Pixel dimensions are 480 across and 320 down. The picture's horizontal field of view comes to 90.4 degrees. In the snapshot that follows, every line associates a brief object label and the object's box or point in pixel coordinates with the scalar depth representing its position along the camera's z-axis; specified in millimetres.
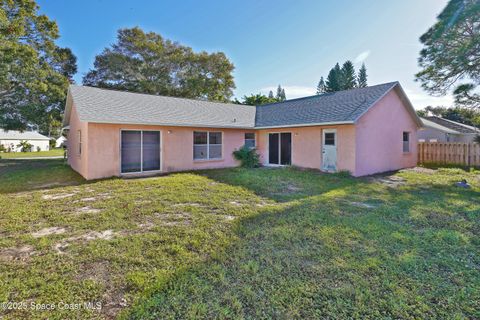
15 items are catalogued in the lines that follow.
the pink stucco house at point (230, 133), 10000
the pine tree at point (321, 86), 48775
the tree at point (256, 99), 26609
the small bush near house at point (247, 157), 13583
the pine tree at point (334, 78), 38625
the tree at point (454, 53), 8969
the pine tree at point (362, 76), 41656
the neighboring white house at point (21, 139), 35469
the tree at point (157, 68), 27266
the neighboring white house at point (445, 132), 23031
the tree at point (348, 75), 38300
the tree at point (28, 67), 15016
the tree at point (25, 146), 35128
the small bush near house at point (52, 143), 44962
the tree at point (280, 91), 70612
